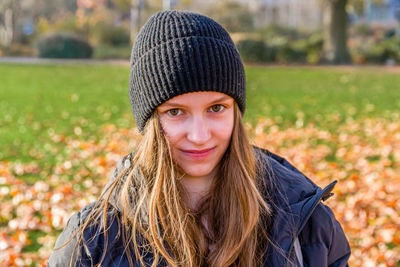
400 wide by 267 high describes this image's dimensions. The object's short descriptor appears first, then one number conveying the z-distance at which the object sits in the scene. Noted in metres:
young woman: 1.94
